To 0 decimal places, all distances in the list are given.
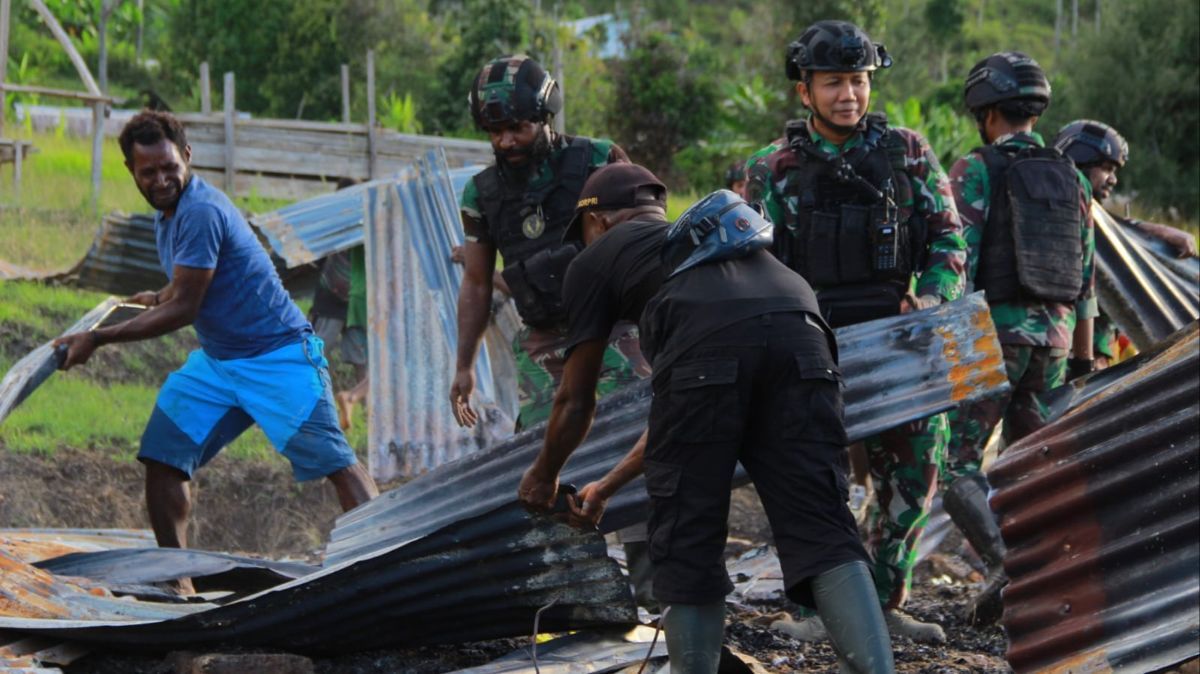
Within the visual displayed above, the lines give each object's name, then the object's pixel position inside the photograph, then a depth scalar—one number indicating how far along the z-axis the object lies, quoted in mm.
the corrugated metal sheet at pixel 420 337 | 8664
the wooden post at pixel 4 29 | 12859
